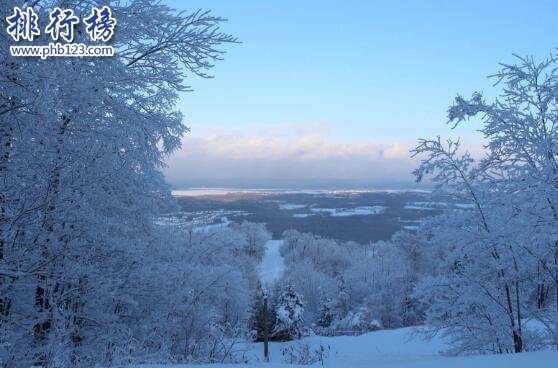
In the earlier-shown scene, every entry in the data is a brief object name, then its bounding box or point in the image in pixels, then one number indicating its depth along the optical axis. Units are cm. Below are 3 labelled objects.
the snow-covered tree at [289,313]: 3198
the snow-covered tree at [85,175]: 421
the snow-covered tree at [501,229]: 570
